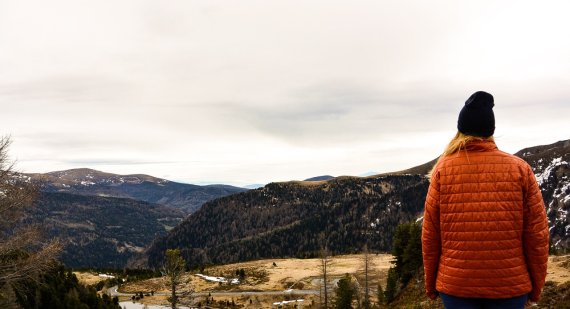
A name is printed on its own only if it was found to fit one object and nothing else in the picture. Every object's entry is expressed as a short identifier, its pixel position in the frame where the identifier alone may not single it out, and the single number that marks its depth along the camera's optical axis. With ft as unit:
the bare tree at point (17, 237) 48.83
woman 15.21
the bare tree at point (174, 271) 111.26
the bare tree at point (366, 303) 148.66
